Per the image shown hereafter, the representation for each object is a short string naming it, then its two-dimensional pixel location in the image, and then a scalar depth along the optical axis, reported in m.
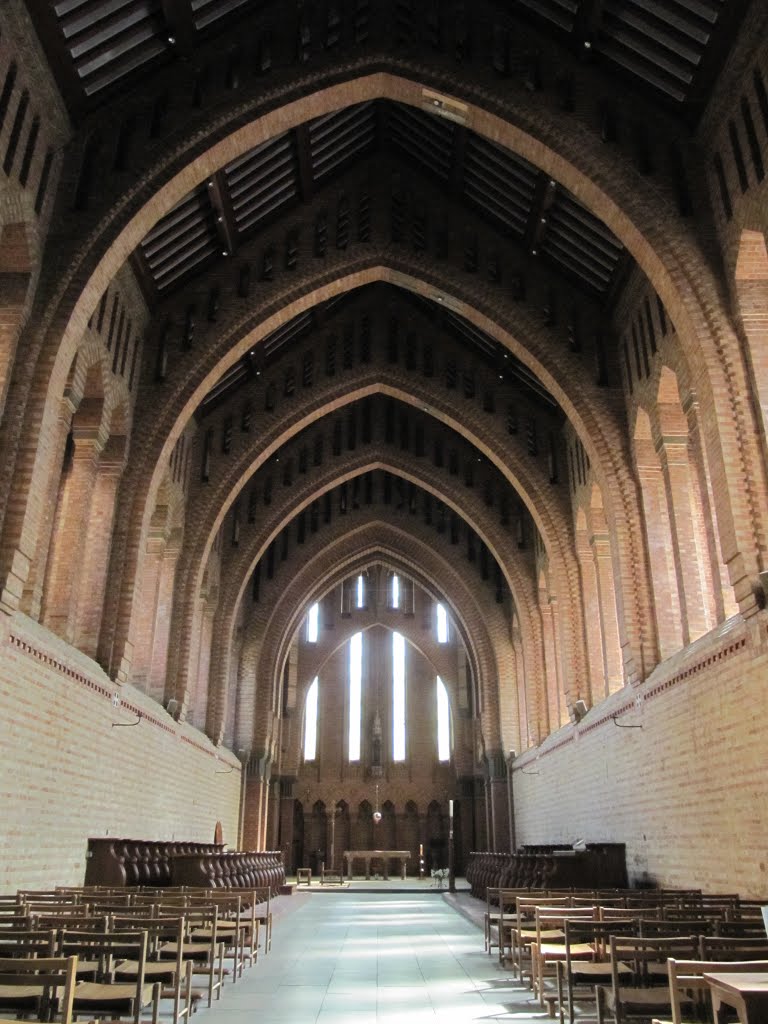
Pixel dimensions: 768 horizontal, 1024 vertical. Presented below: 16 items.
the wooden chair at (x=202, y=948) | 7.38
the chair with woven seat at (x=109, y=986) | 5.25
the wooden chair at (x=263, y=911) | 10.89
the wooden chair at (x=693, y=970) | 3.98
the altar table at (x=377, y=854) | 29.17
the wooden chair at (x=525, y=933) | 8.34
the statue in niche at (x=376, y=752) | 37.94
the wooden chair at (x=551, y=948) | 6.93
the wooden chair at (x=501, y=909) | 9.74
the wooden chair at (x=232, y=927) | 8.62
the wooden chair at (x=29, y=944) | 5.01
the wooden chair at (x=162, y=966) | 6.04
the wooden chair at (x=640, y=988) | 5.26
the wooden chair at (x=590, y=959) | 6.06
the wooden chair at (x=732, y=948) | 5.04
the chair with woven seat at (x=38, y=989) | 4.07
